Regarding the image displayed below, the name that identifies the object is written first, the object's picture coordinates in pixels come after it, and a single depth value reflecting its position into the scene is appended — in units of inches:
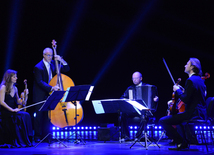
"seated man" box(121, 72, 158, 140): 497.0
